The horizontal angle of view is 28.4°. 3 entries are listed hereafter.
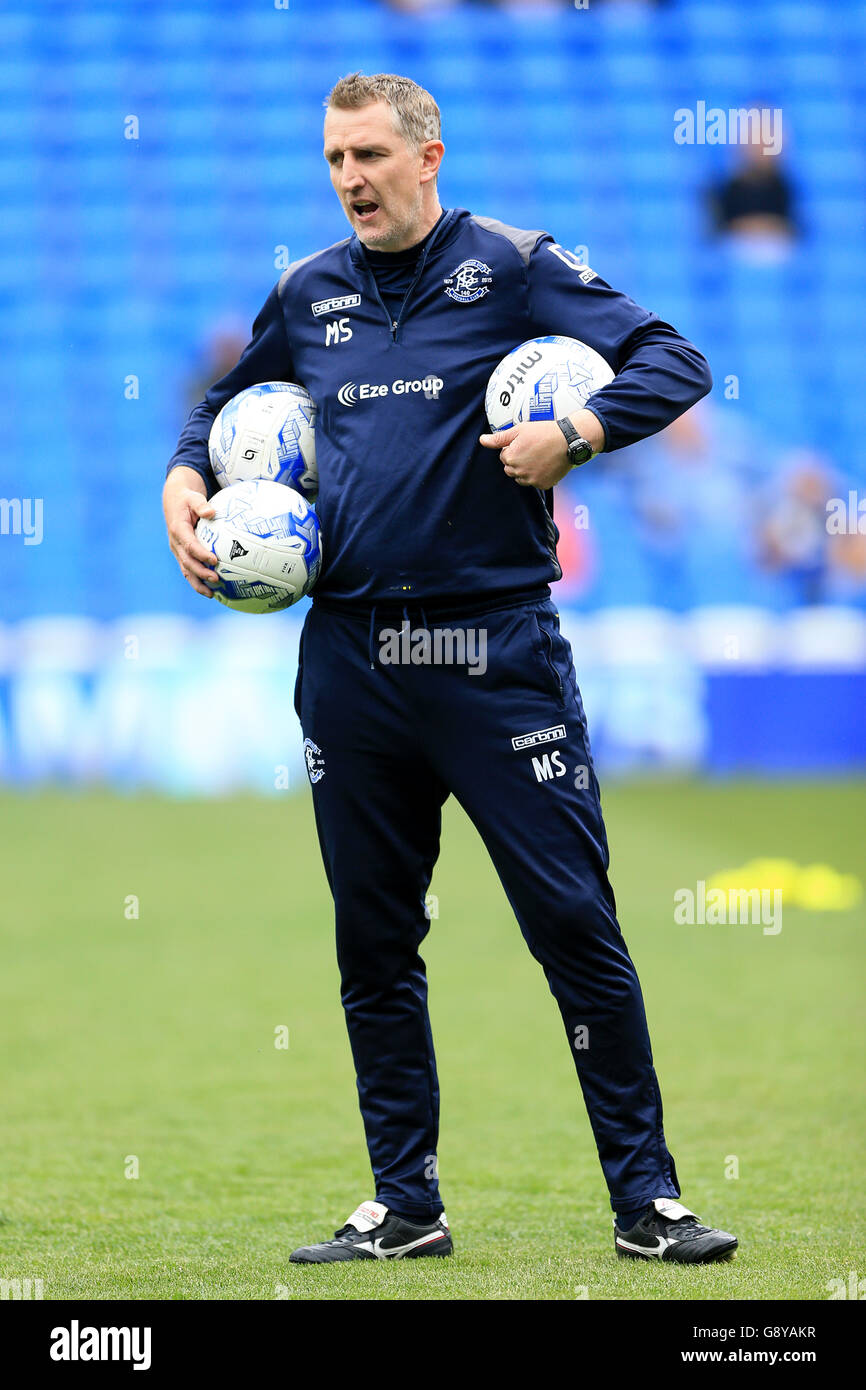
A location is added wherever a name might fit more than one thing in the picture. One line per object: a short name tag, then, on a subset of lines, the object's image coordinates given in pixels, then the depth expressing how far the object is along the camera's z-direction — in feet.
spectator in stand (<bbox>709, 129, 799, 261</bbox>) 65.00
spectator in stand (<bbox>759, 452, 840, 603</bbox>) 56.49
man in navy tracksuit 11.93
